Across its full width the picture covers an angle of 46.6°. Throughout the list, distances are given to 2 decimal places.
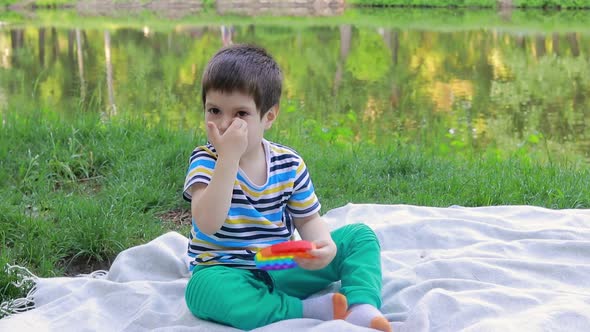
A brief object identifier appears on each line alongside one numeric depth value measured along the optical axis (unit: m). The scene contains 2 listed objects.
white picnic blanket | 2.04
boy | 1.98
